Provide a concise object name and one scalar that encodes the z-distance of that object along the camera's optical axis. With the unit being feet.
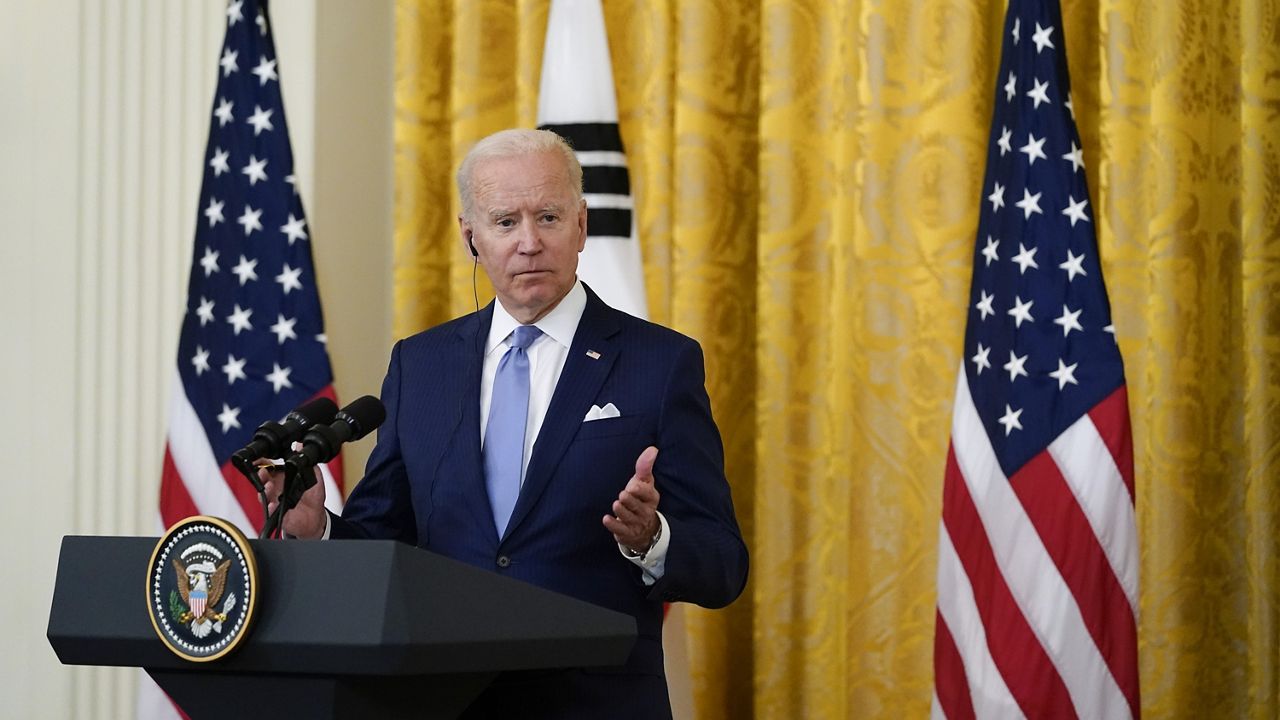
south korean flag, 24.84
